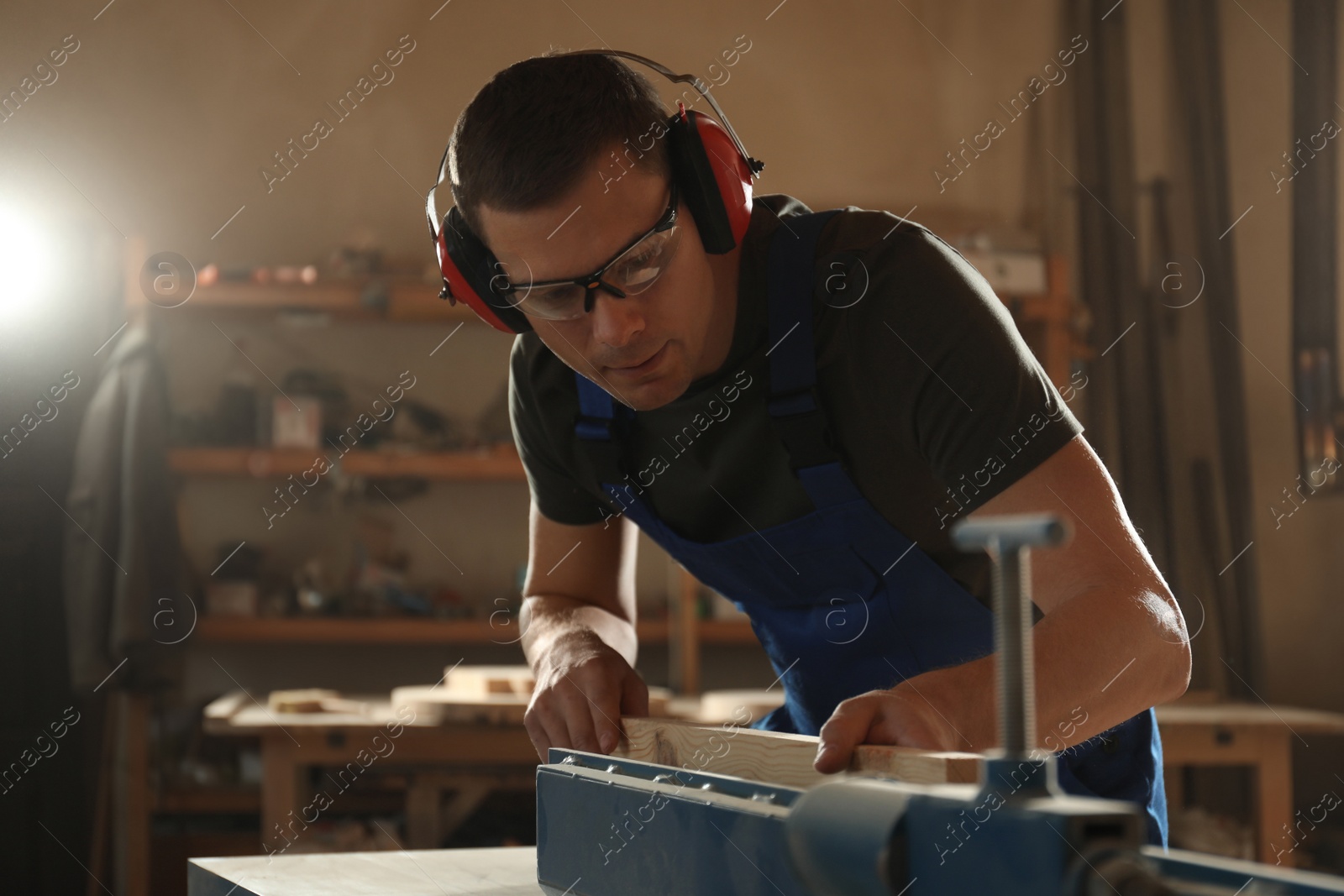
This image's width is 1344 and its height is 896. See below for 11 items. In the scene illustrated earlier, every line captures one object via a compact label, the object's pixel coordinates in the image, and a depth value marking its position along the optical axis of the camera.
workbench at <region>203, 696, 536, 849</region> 3.02
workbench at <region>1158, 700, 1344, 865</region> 2.91
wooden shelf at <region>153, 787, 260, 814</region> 3.36
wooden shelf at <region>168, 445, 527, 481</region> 3.44
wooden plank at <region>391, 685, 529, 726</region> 3.05
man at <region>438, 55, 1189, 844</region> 1.04
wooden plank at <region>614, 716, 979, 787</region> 0.75
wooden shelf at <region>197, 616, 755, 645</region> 3.51
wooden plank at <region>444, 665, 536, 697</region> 3.15
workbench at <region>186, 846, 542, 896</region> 1.15
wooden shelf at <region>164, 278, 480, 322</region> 3.50
